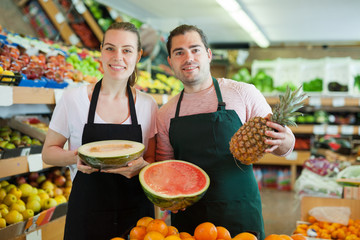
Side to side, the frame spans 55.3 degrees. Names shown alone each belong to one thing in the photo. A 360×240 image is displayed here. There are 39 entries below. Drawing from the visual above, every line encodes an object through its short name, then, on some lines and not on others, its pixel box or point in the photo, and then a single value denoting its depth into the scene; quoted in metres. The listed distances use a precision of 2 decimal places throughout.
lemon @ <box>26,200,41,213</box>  2.61
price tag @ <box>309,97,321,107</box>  5.82
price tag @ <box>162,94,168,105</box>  4.35
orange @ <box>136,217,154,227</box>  1.51
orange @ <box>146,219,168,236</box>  1.41
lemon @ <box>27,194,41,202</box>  2.66
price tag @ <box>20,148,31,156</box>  2.51
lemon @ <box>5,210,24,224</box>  2.37
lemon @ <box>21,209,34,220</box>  2.49
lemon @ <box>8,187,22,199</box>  2.65
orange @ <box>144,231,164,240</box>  1.33
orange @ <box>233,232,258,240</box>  1.35
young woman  1.96
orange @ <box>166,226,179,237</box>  1.47
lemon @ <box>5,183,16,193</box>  2.68
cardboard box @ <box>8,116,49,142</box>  3.00
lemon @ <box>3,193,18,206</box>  2.53
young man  1.96
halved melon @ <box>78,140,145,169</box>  1.58
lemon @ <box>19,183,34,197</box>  2.78
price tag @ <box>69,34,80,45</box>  4.97
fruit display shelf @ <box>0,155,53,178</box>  2.33
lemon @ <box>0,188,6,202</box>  2.56
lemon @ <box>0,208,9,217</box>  2.37
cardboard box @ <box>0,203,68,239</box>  2.27
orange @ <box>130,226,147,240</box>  1.43
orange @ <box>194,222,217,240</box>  1.41
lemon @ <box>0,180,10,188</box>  2.73
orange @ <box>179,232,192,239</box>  1.47
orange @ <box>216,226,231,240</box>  1.46
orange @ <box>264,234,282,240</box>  1.37
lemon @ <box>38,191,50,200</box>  2.76
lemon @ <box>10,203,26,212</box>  2.46
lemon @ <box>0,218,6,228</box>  2.28
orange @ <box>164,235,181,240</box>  1.34
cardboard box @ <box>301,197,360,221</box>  3.03
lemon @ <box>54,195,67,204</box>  2.85
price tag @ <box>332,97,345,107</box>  5.87
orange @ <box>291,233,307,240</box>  1.49
